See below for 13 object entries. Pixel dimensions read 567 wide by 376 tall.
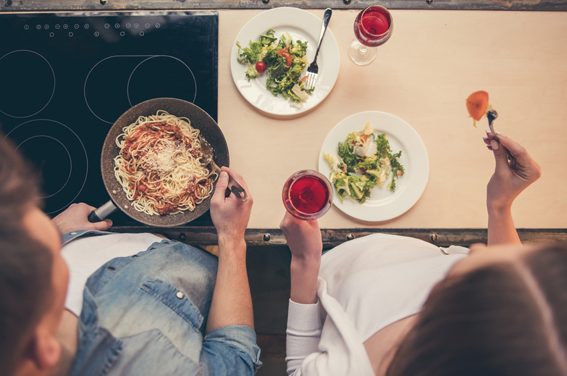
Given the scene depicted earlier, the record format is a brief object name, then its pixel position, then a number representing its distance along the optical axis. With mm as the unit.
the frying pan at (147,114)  1473
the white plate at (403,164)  1548
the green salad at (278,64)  1563
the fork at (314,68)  1561
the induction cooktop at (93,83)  1639
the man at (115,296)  784
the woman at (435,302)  704
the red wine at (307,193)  1354
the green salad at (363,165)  1526
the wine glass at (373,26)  1486
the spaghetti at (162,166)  1510
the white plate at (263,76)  1576
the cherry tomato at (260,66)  1562
